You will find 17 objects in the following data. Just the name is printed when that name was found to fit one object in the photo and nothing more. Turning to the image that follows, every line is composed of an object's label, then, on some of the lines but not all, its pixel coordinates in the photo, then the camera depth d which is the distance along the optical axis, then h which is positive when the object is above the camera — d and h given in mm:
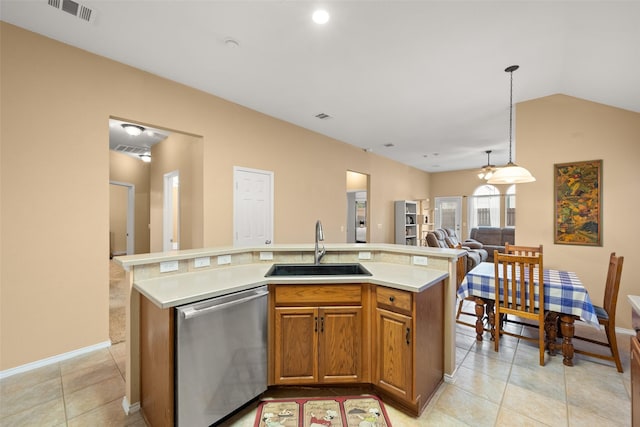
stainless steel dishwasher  1492 -866
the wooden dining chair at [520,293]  2406 -752
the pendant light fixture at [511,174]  2908 +419
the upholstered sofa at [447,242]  5594 -758
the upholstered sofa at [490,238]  7512 -754
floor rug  1713 -1334
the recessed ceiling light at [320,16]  2100 +1559
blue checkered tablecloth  2291 -737
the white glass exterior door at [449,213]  9172 -6
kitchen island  1731 -662
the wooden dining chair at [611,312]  2289 -898
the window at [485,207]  8539 +189
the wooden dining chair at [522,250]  3244 -448
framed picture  3307 +125
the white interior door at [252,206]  3900 +95
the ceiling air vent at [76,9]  2051 +1590
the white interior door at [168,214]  4793 -25
